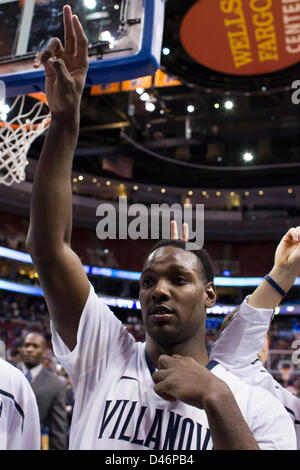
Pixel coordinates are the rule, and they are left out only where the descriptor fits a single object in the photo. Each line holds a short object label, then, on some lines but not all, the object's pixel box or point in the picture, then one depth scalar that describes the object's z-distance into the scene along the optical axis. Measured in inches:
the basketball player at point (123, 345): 45.7
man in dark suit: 151.6
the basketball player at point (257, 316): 77.7
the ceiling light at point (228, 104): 413.0
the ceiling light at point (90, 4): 94.2
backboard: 85.6
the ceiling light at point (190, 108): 415.4
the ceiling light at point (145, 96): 368.2
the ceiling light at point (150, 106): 394.8
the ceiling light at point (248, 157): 612.2
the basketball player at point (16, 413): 67.5
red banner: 211.2
